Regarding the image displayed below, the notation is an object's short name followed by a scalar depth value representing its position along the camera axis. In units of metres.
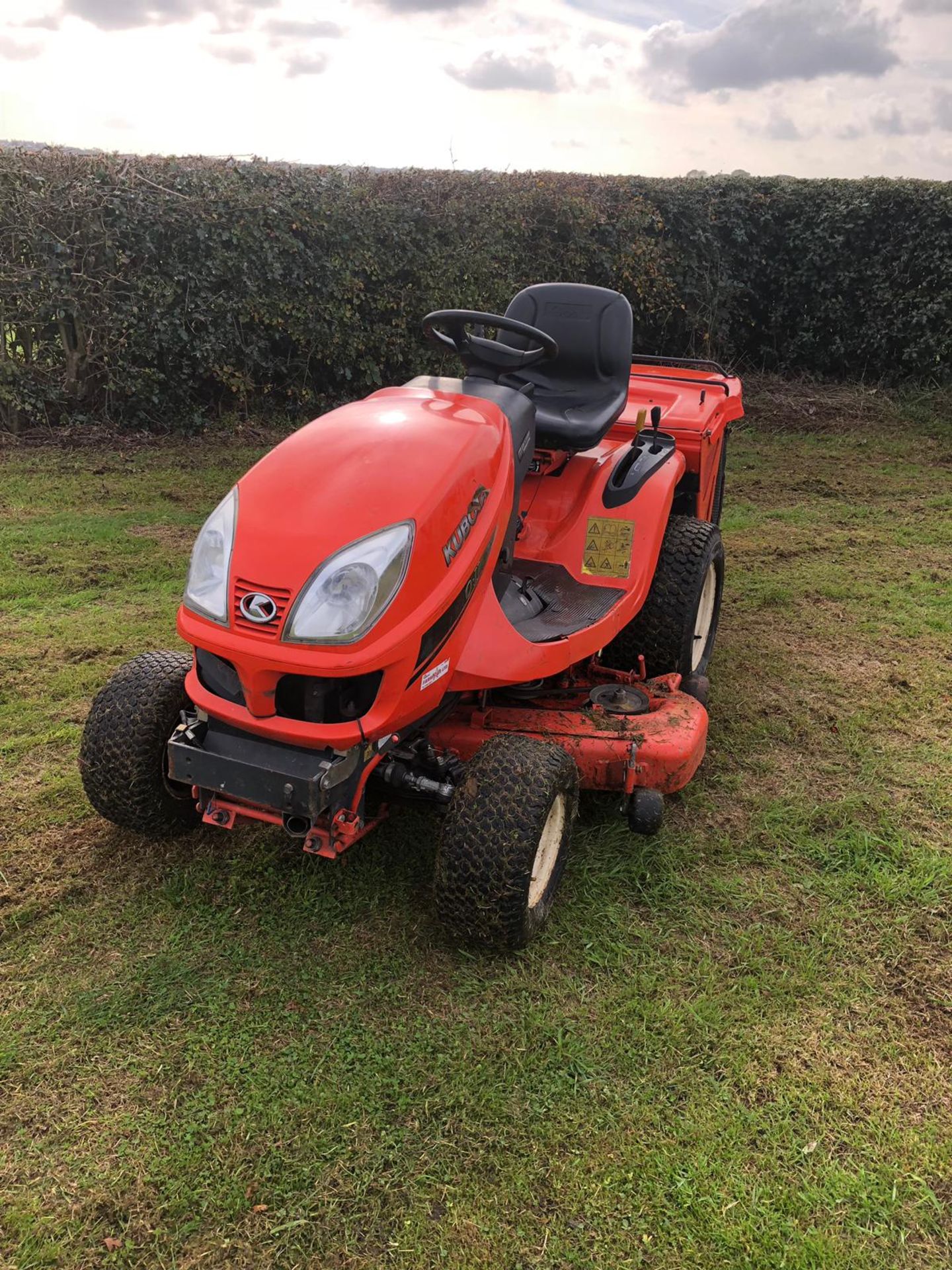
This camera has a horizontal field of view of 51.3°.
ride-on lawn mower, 2.31
